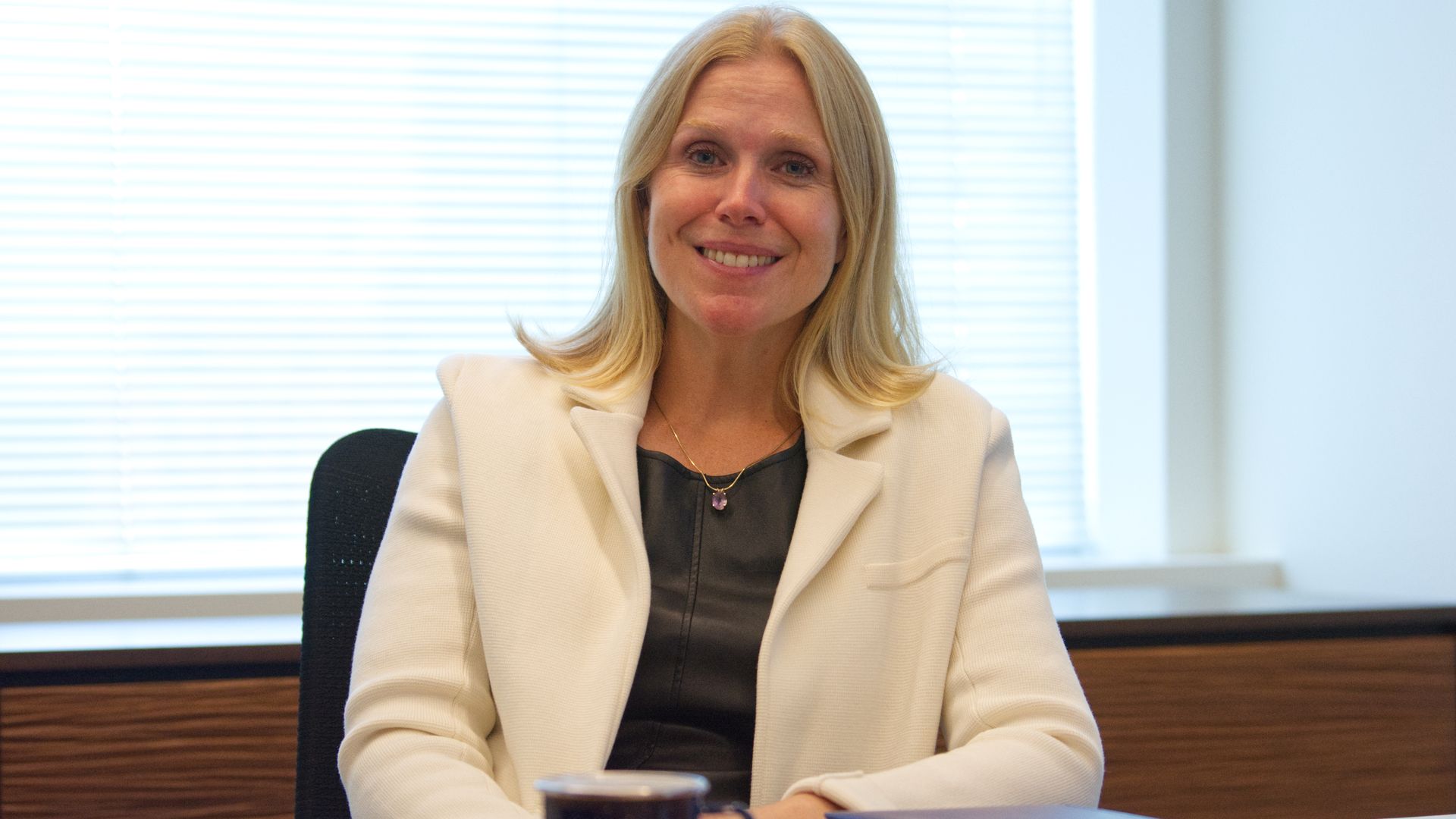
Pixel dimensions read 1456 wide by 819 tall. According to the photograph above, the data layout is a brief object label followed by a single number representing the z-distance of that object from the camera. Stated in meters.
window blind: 3.01
